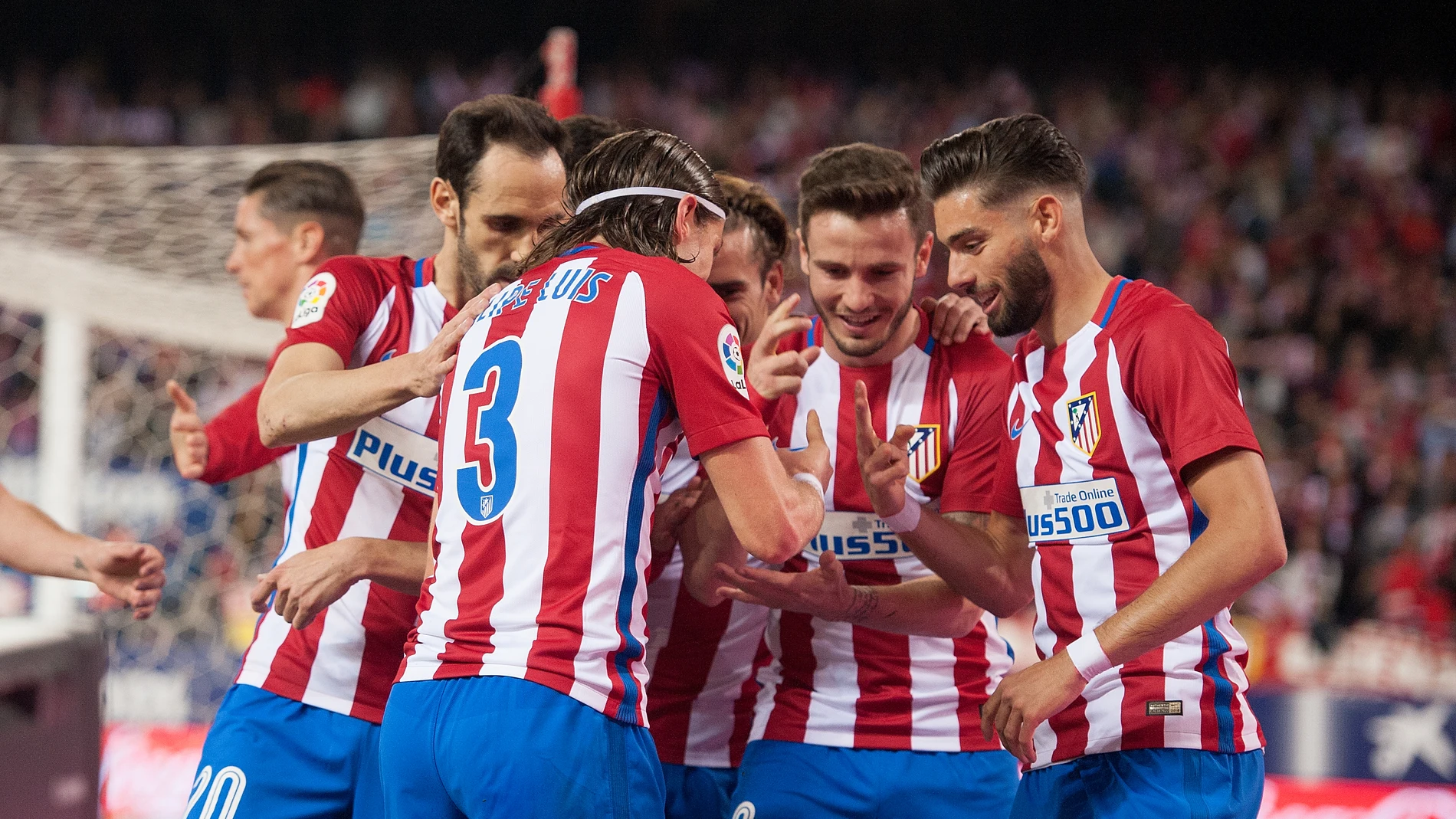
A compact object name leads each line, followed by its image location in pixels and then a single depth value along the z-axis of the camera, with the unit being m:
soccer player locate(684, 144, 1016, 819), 6.77
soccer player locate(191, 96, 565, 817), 6.30
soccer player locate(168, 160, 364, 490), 8.58
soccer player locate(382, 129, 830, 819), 4.64
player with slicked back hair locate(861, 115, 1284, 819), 5.31
